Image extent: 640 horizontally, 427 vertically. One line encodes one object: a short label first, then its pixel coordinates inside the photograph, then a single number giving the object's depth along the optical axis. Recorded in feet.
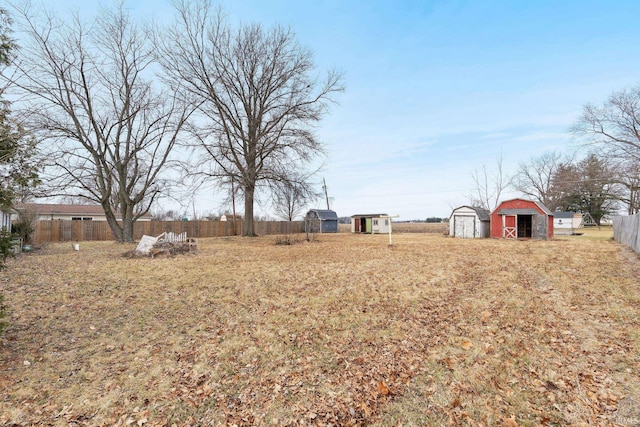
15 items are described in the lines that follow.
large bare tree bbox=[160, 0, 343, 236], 64.59
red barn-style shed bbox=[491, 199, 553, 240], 71.46
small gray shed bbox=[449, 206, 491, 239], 81.46
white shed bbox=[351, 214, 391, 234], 111.34
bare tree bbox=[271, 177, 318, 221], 67.31
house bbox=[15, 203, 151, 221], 93.40
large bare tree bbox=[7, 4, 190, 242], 48.24
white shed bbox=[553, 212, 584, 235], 102.79
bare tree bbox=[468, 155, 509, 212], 136.30
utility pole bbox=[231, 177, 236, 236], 69.92
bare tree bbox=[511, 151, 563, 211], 148.97
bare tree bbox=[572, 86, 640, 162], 74.54
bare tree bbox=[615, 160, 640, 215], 73.22
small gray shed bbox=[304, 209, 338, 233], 122.42
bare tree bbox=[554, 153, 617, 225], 87.46
